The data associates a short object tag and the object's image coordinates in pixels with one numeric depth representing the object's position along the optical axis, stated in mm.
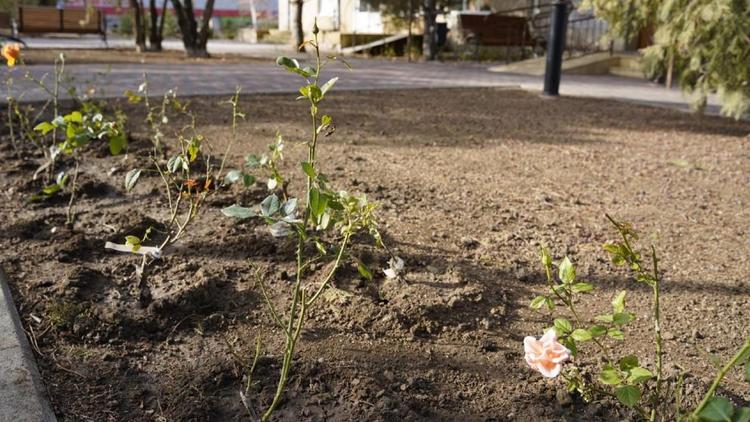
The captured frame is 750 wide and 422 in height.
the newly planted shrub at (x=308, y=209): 1734
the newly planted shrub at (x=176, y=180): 2510
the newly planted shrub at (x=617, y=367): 1198
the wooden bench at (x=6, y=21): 18678
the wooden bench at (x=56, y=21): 18219
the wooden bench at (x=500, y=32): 18031
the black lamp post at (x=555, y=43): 8812
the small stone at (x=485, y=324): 2402
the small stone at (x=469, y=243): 3189
